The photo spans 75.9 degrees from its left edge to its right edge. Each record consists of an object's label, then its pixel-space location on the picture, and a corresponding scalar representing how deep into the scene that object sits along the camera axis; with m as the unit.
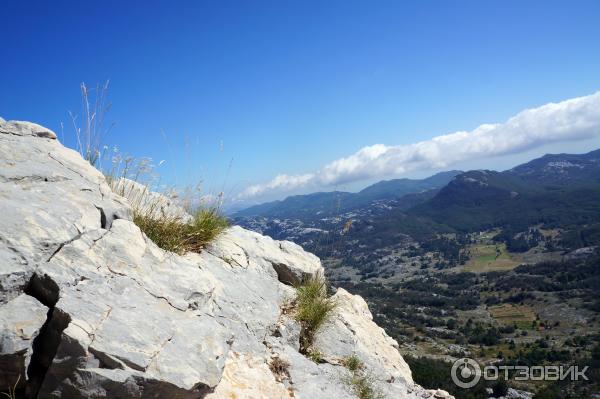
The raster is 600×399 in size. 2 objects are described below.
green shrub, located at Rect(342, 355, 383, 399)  7.61
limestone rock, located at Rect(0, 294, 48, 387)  4.41
